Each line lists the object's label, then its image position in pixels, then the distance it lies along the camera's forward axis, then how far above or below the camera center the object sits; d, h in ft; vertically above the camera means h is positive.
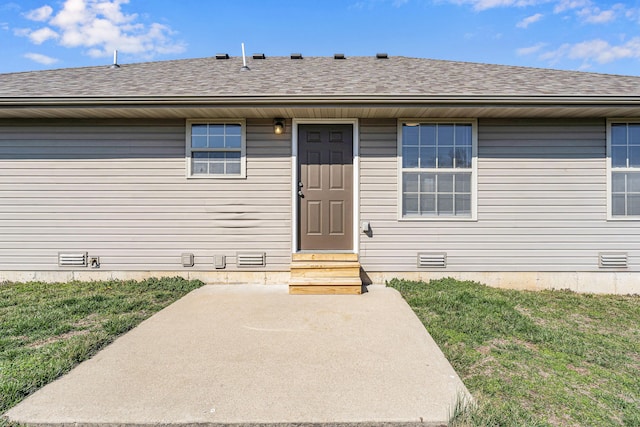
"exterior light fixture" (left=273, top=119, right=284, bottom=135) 14.61 +4.19
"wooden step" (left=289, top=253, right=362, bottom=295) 13.17 -2.58
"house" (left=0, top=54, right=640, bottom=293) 14.57 +1.01
